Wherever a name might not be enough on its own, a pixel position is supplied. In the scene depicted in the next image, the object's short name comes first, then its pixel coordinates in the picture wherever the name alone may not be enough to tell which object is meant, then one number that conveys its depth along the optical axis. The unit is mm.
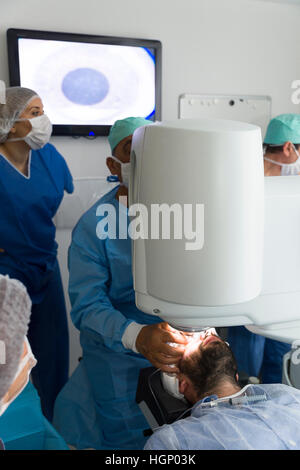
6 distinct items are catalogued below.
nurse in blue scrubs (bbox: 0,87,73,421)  1950
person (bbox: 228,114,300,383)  1685
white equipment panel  2746
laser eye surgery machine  629
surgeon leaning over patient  1349
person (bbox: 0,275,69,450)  688
